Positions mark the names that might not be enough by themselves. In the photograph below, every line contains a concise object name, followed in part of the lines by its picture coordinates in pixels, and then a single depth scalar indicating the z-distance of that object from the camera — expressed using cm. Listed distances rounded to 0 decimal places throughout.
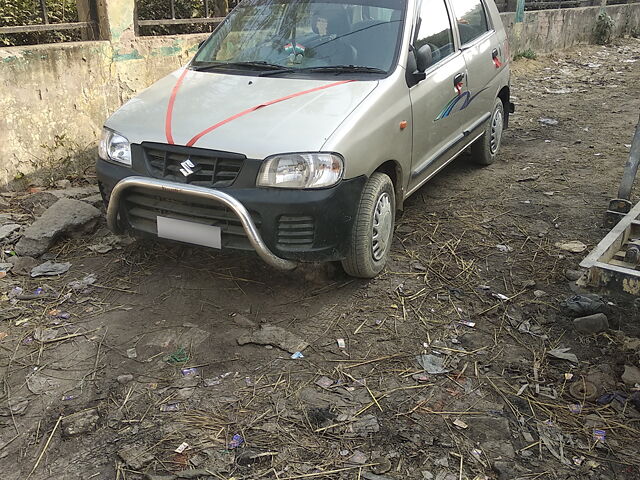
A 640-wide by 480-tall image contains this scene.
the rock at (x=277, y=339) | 332
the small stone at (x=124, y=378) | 305
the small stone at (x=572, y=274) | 401
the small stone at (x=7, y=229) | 455
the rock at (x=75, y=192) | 532
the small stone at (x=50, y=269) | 412
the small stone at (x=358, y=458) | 254
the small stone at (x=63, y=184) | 566
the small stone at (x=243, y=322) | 351
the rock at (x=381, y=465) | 250
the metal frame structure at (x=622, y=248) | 307
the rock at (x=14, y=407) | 283
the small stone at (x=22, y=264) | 416
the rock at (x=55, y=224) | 437
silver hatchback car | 332
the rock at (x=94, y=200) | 507
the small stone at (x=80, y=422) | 270
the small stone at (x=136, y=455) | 252
